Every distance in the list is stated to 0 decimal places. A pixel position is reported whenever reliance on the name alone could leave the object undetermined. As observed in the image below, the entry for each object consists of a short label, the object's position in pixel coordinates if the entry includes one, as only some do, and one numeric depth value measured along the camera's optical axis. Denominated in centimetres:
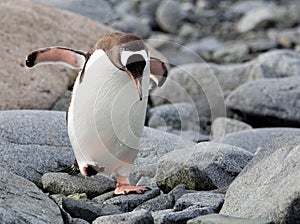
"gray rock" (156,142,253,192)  1030
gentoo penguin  953
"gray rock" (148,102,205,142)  1700
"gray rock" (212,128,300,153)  1429
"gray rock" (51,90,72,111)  1700
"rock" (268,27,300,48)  3212
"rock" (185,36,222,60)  3185
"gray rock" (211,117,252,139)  1675
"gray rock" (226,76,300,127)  1728
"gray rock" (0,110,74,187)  1138
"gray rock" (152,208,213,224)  843
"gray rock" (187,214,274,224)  780
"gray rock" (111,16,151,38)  3262
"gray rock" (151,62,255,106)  1953
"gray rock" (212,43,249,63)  2992
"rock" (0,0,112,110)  1658
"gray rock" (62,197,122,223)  909
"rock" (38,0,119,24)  2502
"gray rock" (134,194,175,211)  959
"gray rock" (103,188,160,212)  976
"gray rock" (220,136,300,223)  806
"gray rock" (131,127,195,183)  1184
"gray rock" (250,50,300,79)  2047
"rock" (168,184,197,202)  986
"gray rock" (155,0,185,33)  3653
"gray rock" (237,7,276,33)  3561
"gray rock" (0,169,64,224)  802
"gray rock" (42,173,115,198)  1055
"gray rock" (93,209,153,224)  835
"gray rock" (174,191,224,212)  903
